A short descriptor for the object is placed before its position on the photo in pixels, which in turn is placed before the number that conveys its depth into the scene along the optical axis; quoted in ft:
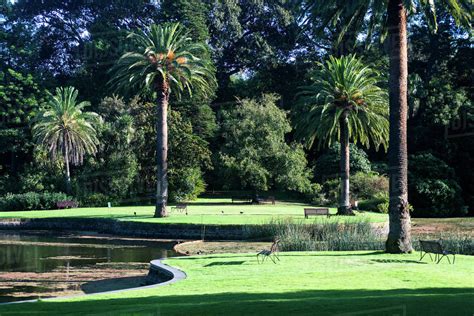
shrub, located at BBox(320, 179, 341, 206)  187.27
